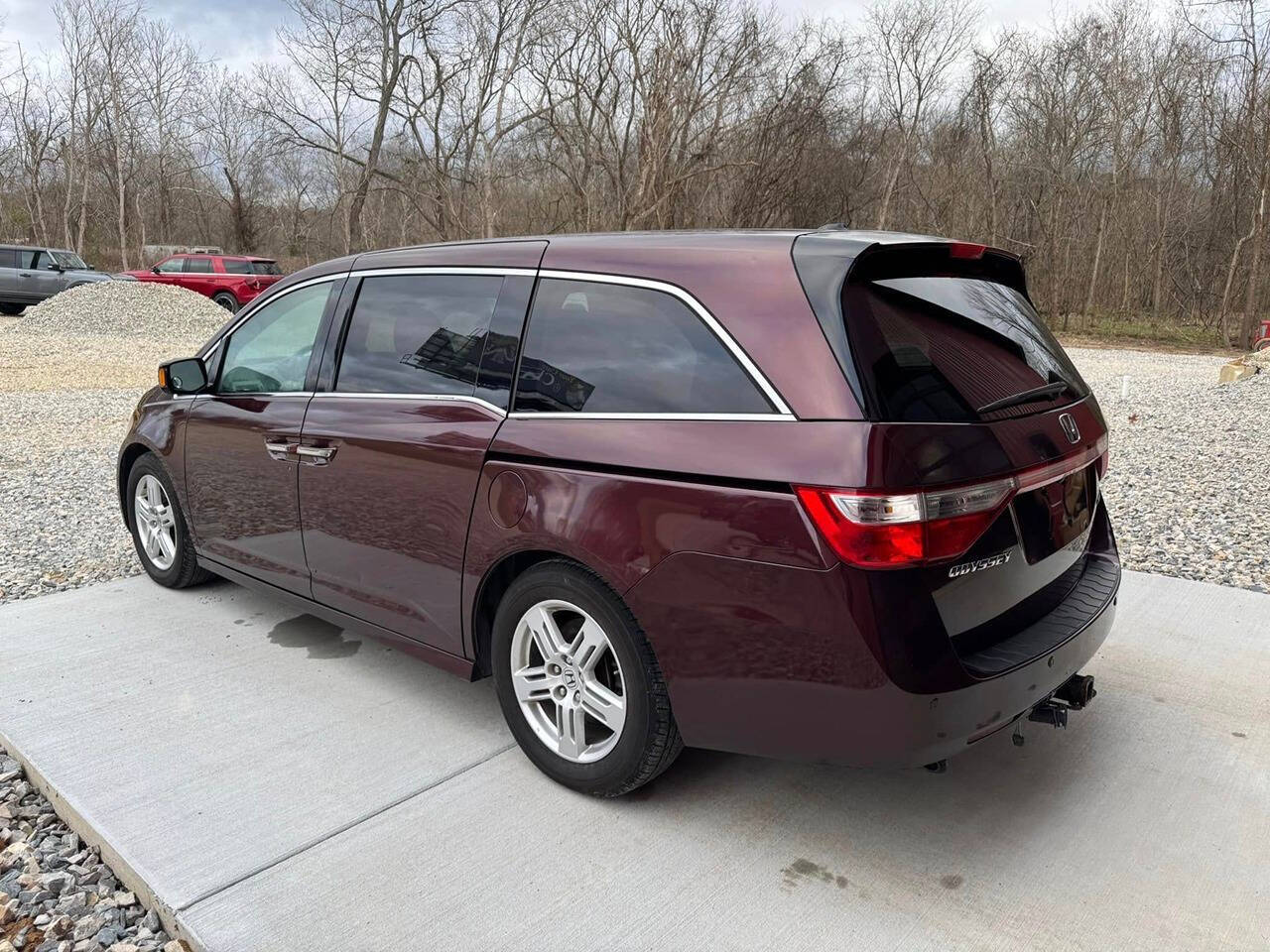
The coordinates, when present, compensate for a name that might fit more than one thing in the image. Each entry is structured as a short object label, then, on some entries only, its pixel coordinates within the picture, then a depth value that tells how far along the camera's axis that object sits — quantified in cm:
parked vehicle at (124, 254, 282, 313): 2547
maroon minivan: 218
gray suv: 2384
